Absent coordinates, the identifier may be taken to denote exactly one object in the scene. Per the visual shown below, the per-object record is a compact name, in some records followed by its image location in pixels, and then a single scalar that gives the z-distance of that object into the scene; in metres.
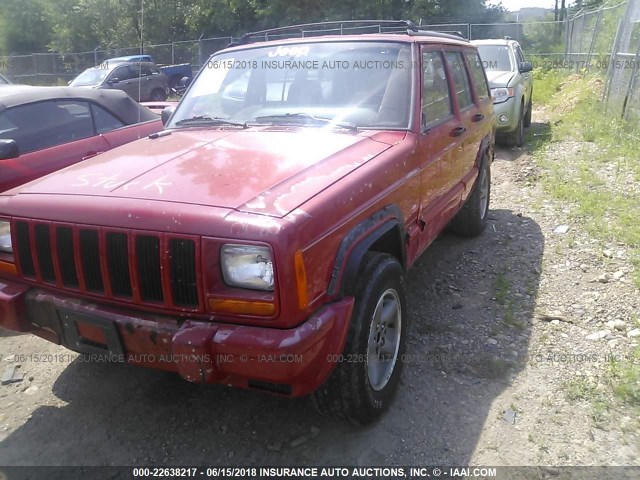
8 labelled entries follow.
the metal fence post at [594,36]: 14.09
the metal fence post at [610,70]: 10.35
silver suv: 8.40
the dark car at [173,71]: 18.34
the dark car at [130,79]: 15.33
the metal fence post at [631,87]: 8.73
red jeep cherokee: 2.14
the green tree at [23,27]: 39.03
